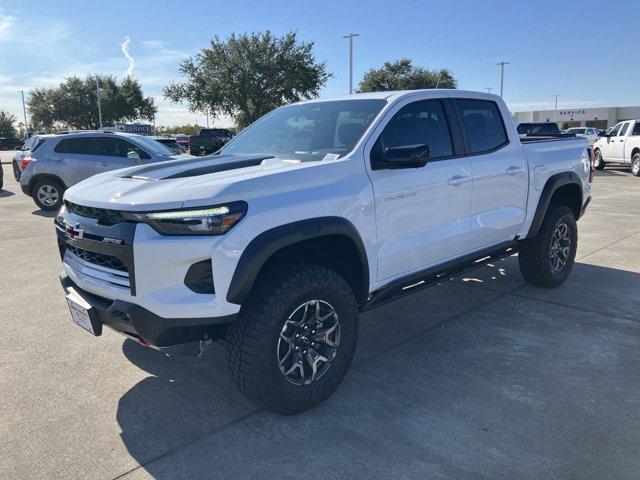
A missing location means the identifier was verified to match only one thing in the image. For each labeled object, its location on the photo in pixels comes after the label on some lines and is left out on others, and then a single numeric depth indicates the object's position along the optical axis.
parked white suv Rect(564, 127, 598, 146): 30.58
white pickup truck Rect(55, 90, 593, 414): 2.69
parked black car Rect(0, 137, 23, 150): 56.41
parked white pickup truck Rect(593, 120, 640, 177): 17.75
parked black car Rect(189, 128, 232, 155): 29.98
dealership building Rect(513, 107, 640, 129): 79.12
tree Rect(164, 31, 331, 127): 35.19
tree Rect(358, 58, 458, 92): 50.72
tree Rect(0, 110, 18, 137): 76.31
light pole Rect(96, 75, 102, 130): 54.16
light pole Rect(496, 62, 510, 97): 57.97
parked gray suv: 11.23
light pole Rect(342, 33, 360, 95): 40.75
